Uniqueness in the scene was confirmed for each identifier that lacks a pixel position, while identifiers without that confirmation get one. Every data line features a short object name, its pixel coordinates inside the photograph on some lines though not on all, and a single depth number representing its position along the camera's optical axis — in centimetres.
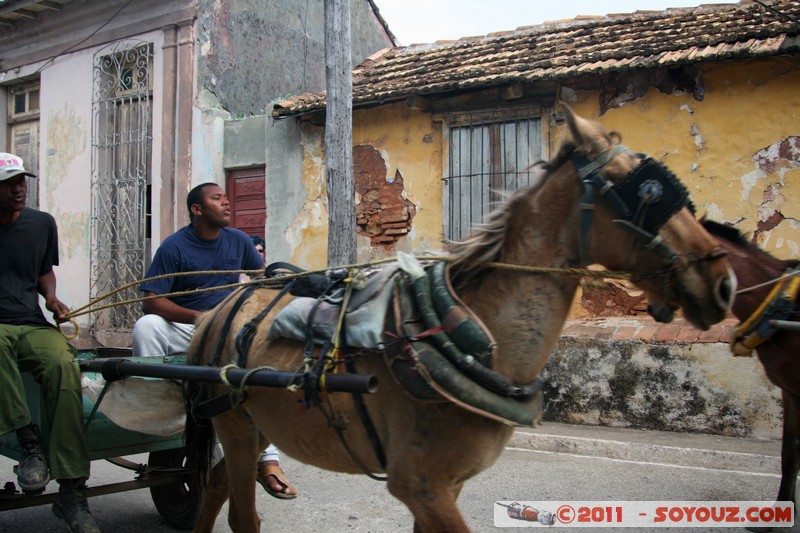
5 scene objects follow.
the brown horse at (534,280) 220
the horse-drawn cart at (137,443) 327
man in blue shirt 385
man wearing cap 333
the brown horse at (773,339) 369
